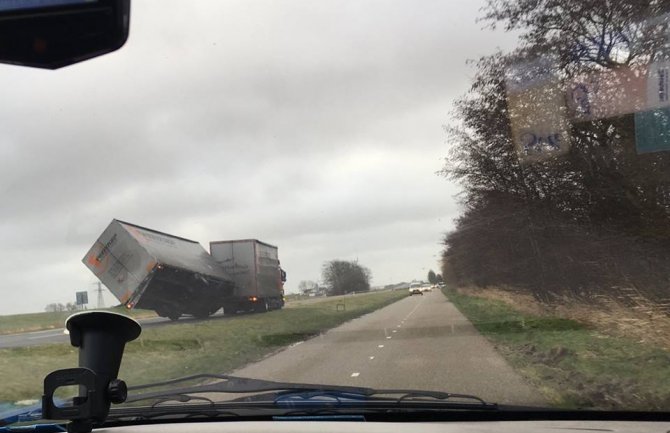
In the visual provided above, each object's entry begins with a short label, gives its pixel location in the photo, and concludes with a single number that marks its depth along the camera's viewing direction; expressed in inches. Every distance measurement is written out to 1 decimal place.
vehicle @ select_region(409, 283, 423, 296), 2788.9
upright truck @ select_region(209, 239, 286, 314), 854.5
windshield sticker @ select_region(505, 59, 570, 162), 418.7
